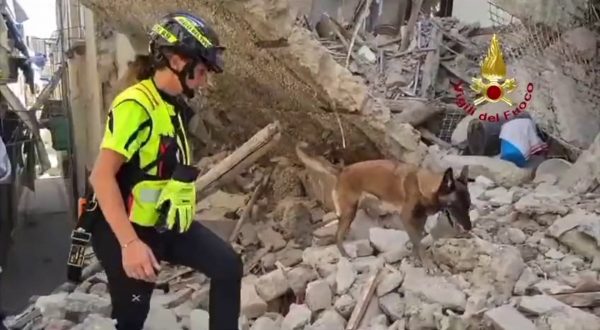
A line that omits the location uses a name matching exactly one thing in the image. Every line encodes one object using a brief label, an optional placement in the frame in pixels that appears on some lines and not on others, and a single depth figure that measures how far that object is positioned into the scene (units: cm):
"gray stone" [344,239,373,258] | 477
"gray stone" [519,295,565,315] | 352
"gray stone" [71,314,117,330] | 334
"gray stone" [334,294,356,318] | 411
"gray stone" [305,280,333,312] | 425
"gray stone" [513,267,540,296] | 384
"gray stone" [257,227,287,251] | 573
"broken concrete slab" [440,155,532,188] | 571
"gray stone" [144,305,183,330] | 405
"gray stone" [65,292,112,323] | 411
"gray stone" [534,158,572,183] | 568
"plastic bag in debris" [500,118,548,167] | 604
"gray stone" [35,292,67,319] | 409
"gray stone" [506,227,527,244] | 444
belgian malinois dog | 412
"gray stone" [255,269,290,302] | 460
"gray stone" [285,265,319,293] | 463
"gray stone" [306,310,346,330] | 399
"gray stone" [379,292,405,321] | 394
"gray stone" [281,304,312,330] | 411
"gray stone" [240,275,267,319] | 445
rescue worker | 242
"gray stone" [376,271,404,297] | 412
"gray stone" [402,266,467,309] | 382
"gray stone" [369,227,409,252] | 473
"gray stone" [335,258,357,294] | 430
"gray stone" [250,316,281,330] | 414
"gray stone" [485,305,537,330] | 337
